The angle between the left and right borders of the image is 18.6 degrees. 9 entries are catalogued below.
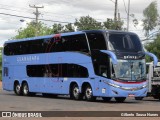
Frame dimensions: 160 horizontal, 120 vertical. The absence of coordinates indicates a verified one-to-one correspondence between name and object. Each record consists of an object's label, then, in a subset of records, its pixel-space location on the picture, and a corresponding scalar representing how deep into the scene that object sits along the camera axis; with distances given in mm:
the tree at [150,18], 61000
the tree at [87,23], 63428
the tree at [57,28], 72050
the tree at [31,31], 77506
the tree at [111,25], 47012
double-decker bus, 26266
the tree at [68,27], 68875
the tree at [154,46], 54906
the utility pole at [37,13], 70738
